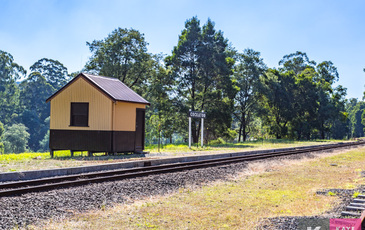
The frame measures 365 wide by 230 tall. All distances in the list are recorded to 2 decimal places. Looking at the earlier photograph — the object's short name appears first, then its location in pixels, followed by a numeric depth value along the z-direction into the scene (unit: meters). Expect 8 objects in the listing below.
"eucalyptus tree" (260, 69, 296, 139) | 53.08
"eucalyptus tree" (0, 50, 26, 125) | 84.69
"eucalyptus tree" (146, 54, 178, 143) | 37.38
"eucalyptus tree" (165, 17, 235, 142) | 37.62
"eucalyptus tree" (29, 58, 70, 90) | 113.56
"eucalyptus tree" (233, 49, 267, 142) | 50.22
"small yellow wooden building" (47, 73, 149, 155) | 18.25
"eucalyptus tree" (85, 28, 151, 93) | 40.75
